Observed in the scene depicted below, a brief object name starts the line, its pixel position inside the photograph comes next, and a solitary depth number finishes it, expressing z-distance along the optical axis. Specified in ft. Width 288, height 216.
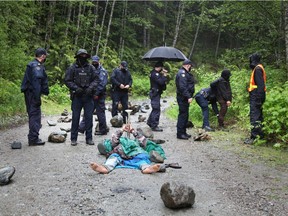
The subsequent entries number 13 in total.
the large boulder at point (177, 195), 14.47
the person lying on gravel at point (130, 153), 19.62
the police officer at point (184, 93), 30.58
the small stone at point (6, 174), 17.53
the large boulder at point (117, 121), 37.65
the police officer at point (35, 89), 26.41
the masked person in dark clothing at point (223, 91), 35.14
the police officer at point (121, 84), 37.55
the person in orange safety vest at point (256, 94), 27.25
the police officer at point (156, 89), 35.27
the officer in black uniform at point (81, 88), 27.14
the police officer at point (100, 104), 32.94
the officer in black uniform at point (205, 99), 35.68
